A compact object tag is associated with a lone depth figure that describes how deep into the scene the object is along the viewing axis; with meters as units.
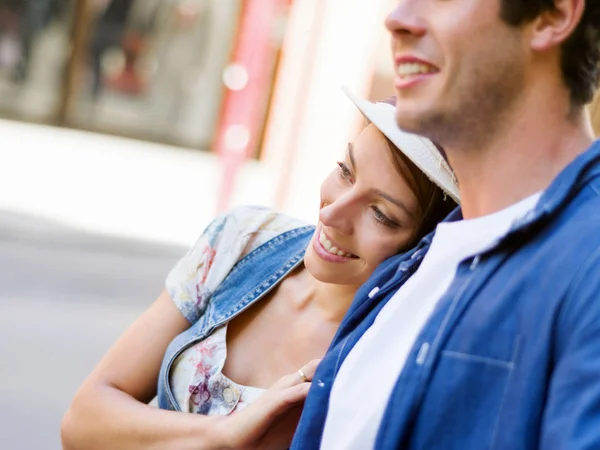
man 1.34
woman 1.71
